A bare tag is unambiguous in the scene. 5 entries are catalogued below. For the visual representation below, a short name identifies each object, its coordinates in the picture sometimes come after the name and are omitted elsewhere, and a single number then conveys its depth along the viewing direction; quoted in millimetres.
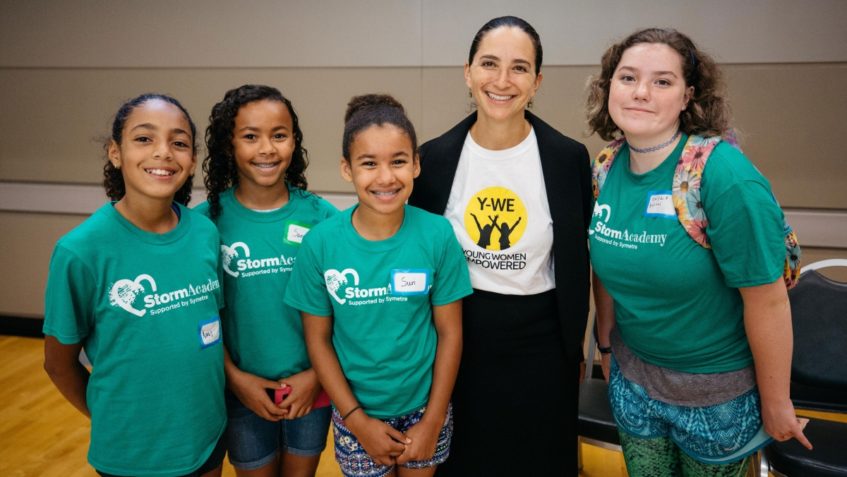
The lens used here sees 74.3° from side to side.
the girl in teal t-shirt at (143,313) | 1358
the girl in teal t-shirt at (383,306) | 1535
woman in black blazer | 1651
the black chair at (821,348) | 2041
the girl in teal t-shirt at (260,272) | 1641
